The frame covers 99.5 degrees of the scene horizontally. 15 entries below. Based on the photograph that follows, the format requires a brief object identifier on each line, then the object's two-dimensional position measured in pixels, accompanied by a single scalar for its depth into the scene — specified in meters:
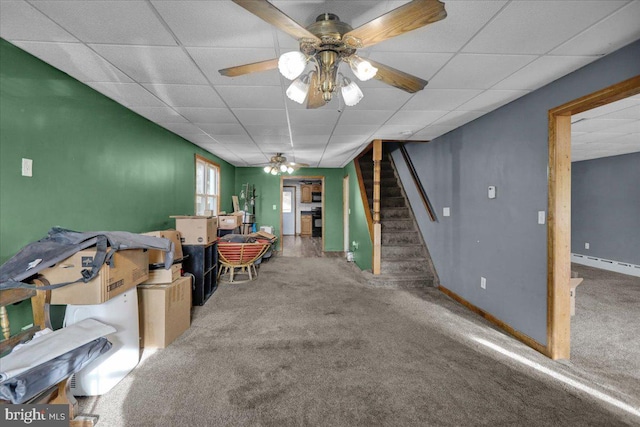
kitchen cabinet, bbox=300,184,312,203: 11.11
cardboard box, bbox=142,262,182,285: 2.47
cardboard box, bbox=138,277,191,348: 2.38
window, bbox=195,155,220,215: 5.06
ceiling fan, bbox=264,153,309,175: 5.50
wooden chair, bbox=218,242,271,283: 4.27
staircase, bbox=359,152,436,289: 4.32
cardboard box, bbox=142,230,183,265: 2.53
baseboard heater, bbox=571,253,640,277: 5.18
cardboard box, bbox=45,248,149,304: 1.66
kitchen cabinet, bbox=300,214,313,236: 11.18
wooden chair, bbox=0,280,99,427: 1.36
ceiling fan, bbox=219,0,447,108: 1.11
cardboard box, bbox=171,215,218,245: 3.51
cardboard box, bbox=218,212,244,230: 5.20
